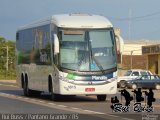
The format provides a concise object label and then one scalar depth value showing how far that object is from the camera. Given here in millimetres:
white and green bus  25484
